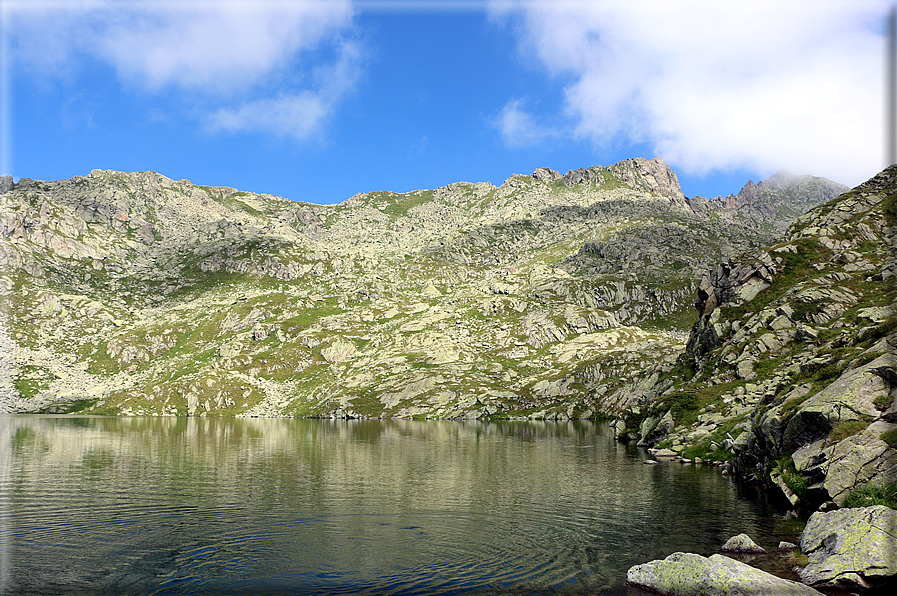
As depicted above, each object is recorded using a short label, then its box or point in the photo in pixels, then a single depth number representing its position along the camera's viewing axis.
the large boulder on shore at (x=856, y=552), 27.72
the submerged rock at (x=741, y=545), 35.41
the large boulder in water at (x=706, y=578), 26.20
